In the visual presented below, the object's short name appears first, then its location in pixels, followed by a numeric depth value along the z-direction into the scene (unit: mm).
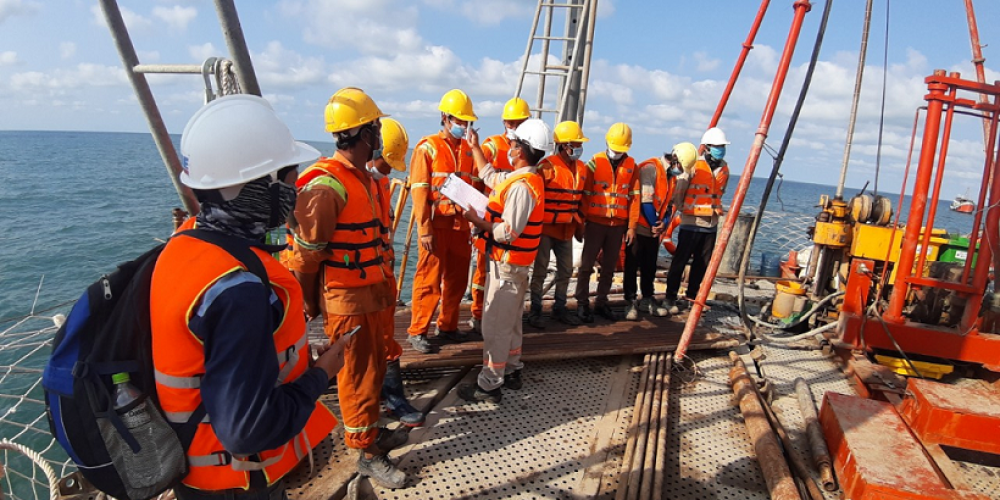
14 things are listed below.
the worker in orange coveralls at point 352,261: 2680
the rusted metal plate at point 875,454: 2620
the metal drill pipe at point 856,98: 8367
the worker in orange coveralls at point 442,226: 4277
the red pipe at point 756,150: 3816
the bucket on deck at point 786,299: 6270
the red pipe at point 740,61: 4350
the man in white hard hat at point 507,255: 3666
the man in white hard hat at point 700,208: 5711
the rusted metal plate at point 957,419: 3281
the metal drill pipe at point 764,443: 2855
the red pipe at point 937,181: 4328
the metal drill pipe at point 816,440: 3068
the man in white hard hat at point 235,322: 1304
